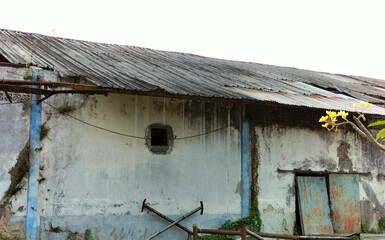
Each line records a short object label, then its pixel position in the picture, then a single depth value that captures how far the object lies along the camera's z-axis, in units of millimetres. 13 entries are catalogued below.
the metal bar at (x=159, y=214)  8862
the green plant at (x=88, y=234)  8281
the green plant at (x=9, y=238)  7488
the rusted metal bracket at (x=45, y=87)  6832
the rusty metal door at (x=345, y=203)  10977
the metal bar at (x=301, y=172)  10477
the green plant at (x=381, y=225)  11797
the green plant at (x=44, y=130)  8023
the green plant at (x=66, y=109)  8227
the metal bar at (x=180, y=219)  8773
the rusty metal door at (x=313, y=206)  10531
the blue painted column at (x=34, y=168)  7785
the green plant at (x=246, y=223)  9522
